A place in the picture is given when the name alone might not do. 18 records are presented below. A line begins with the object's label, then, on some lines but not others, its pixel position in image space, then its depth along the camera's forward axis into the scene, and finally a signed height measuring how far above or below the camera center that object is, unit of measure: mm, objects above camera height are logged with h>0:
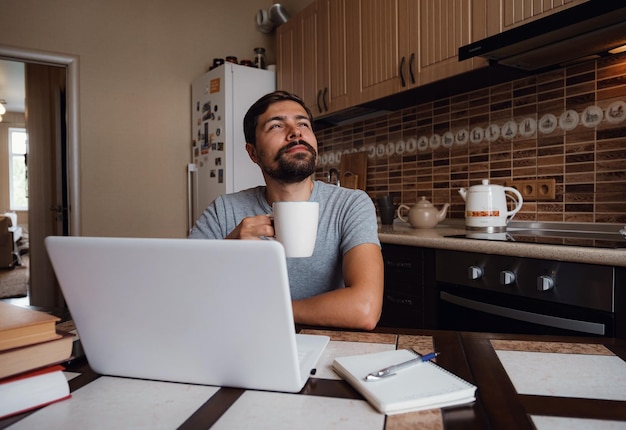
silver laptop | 506 -125
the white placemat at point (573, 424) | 469 -226
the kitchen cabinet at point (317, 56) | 2844 +980
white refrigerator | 3273 +540
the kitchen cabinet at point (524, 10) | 1645 +712
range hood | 1479 +583
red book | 521 -214
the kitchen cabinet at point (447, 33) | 1955 +747
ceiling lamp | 3752 +1511
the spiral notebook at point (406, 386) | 520 -219
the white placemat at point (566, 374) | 564 -229
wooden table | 492 -230
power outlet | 2012 +61
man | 1314 +1
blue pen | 580 -214
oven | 1336 -301
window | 9072 +667
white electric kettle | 1887 -23
